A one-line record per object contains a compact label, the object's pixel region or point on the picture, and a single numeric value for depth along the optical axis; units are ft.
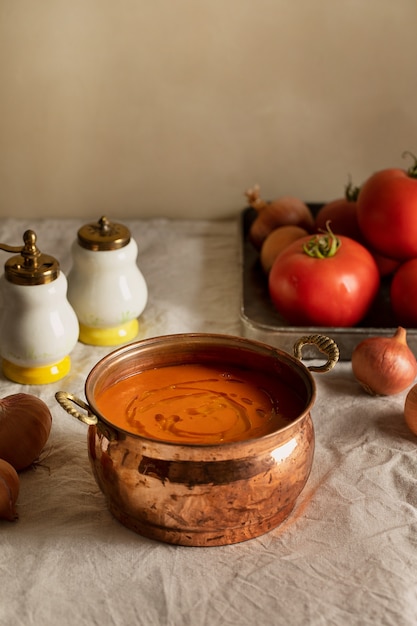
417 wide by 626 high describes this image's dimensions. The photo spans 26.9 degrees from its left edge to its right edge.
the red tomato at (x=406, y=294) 3.40
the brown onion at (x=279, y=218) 4.05
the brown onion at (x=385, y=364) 3.07
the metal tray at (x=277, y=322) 3.30
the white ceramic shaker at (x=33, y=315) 3.05
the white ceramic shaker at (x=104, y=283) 3.34
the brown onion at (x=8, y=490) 2.39
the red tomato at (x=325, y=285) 3.37
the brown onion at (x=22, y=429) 2.62
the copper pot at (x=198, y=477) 2.20
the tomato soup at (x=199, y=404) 2.33
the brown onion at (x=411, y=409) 2.87
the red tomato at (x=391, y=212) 3.49
